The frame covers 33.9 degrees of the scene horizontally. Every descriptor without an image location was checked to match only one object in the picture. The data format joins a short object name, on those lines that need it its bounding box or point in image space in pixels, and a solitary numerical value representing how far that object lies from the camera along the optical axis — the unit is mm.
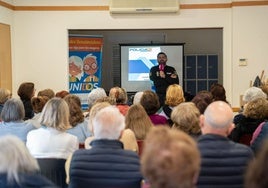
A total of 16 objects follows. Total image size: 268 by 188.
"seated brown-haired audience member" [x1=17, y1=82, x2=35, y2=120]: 6048
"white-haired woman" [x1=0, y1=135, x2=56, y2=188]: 2342
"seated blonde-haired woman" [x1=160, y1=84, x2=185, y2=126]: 5645
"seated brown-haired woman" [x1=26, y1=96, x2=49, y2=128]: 5219
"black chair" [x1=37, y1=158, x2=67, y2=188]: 3432
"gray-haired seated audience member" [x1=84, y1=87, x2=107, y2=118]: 5857
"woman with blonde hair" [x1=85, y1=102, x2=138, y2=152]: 3734
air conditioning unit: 8648
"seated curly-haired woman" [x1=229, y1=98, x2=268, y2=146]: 4473
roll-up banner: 9250
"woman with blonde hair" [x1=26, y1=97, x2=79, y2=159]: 3627
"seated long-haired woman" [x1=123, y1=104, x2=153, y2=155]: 4191
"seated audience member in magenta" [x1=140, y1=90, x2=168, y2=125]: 4953
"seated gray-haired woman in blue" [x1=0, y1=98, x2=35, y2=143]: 4250
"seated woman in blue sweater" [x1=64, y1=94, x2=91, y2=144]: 4368
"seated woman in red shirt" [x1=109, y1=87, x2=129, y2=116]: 5911
